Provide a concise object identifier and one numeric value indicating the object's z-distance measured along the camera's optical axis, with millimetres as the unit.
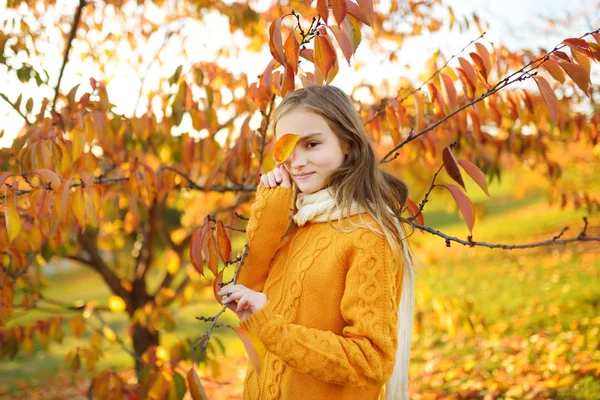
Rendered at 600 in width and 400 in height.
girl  1243
